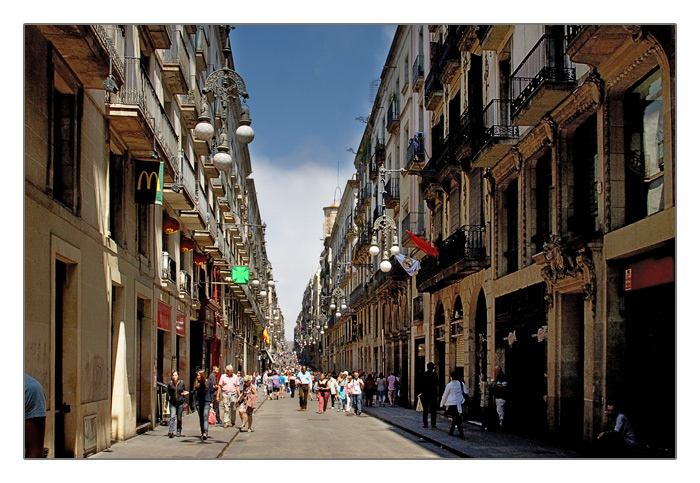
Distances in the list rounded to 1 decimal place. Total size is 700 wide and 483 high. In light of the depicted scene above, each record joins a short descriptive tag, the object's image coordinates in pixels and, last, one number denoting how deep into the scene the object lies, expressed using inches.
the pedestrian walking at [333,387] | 1427.2
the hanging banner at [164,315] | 924.3
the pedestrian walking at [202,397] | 772.0
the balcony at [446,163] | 1048.2
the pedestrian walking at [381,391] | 1523.1
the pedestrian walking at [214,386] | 814.8
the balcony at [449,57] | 1053.8
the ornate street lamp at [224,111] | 541.1
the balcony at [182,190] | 894.4
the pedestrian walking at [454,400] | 795.4
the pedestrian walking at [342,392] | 1353.3
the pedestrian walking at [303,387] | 1398.9
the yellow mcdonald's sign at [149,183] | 761.0
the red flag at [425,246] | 1083.0
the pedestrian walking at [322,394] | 1369.3
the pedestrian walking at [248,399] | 896.9
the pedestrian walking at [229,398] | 924.0
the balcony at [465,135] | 956.6
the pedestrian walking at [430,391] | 905.5
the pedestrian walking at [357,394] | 1288.1
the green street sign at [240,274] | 1424.7
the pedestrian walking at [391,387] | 1533.0
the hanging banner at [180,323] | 1073.8
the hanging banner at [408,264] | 1165.1
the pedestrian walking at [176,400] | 766.5
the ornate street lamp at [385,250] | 985.0
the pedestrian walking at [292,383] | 2064.5
